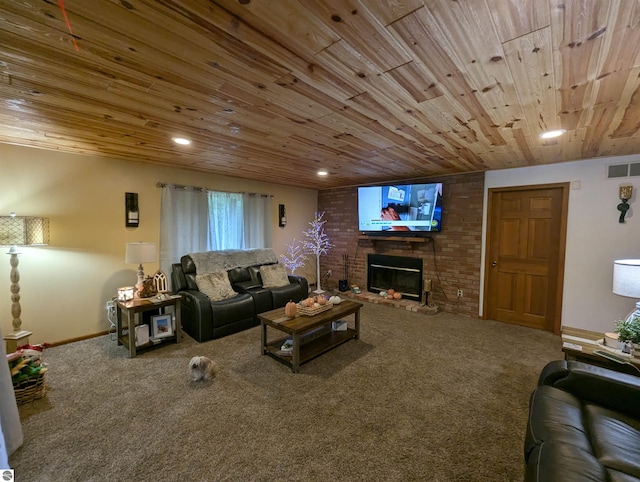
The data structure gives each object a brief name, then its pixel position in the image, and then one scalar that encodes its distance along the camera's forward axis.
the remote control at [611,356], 1.93
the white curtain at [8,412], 1.68
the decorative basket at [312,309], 3.04
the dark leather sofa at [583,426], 1.11
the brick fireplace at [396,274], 4.99
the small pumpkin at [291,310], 2.94
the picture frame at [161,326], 3.22
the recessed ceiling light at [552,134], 2.39
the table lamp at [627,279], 2.18
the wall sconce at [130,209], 3.68
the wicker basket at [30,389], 2.14
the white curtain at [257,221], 4.93
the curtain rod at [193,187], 3.94
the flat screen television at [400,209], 4.55
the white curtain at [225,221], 4.53
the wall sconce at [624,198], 3.19
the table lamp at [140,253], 3.15
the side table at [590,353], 1.93
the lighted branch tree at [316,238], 6.06
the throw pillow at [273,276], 4.45
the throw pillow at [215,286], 3.73
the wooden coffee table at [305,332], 2.69
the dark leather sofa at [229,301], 3.44
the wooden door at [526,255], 3.72
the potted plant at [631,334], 1.98
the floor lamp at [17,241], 2.68
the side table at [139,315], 2.95
